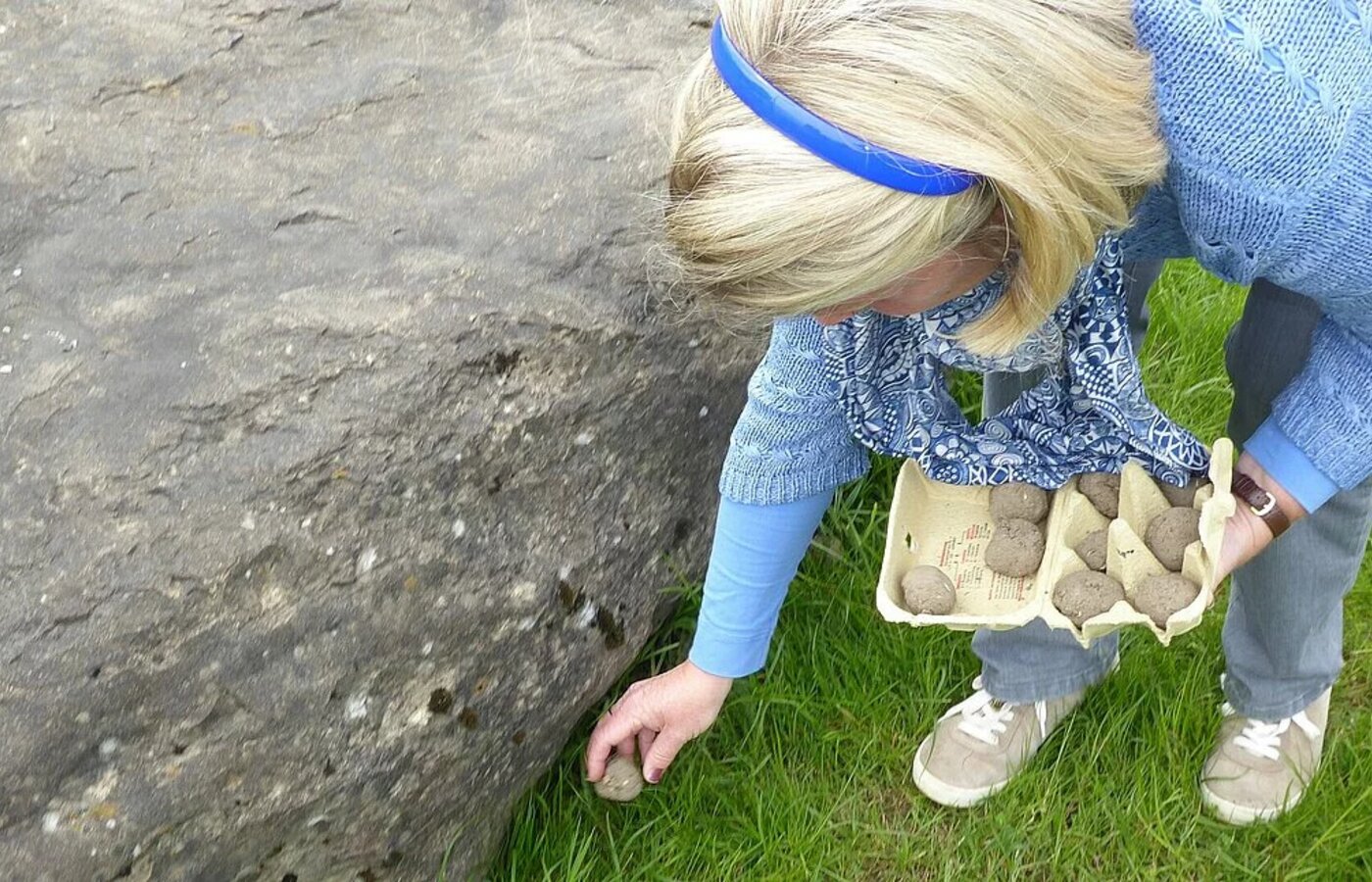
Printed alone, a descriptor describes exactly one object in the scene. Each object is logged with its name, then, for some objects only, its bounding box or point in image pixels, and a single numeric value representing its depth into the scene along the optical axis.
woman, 1.17
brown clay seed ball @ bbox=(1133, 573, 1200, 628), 1.56
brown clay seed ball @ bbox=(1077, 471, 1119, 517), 1.74
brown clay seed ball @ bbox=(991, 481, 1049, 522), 1.75
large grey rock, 1.58
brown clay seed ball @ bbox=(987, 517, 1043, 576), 1.72
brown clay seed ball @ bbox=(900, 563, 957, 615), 1.65
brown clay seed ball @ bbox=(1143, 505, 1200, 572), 1.62
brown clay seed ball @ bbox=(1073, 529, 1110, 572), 1.72
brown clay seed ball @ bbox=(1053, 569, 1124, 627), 1.61
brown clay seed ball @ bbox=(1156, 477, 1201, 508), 1.66
